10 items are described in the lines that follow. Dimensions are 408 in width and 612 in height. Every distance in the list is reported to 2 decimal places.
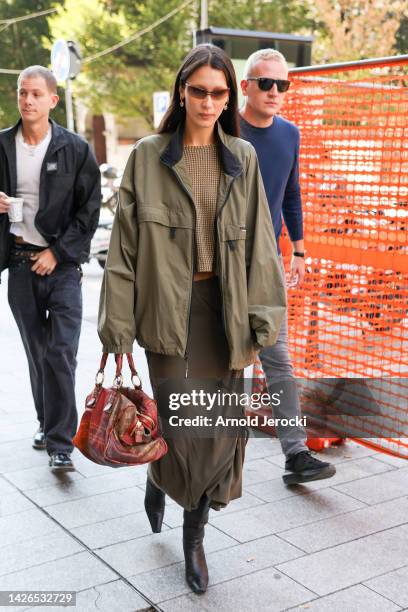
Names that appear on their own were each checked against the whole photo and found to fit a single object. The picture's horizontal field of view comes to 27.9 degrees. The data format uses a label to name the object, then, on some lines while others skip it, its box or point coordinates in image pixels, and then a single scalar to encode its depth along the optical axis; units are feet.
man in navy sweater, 13.51
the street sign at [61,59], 42.93
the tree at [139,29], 95.71
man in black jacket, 14.47
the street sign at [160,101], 48.06
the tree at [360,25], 72.02
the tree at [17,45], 126.93
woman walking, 10.15
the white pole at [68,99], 44.33
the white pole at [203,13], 81.57
